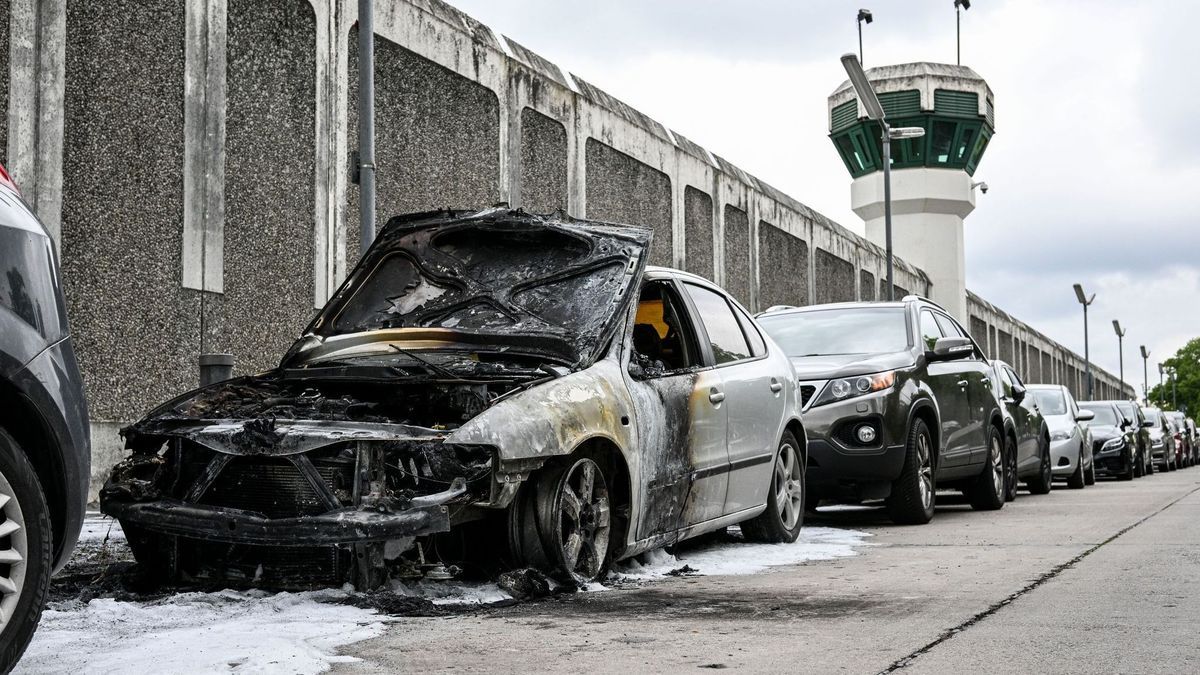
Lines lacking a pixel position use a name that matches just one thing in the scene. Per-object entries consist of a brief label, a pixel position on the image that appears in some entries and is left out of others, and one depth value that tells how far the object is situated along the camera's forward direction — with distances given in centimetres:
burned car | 540
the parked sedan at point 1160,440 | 3328
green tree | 12550
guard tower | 5066
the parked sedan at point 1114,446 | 2489
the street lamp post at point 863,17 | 5481
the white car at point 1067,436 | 1944
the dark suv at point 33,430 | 391
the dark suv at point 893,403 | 1041
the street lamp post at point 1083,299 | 5450
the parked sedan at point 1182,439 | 3938
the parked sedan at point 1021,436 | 1419
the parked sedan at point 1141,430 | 2786
